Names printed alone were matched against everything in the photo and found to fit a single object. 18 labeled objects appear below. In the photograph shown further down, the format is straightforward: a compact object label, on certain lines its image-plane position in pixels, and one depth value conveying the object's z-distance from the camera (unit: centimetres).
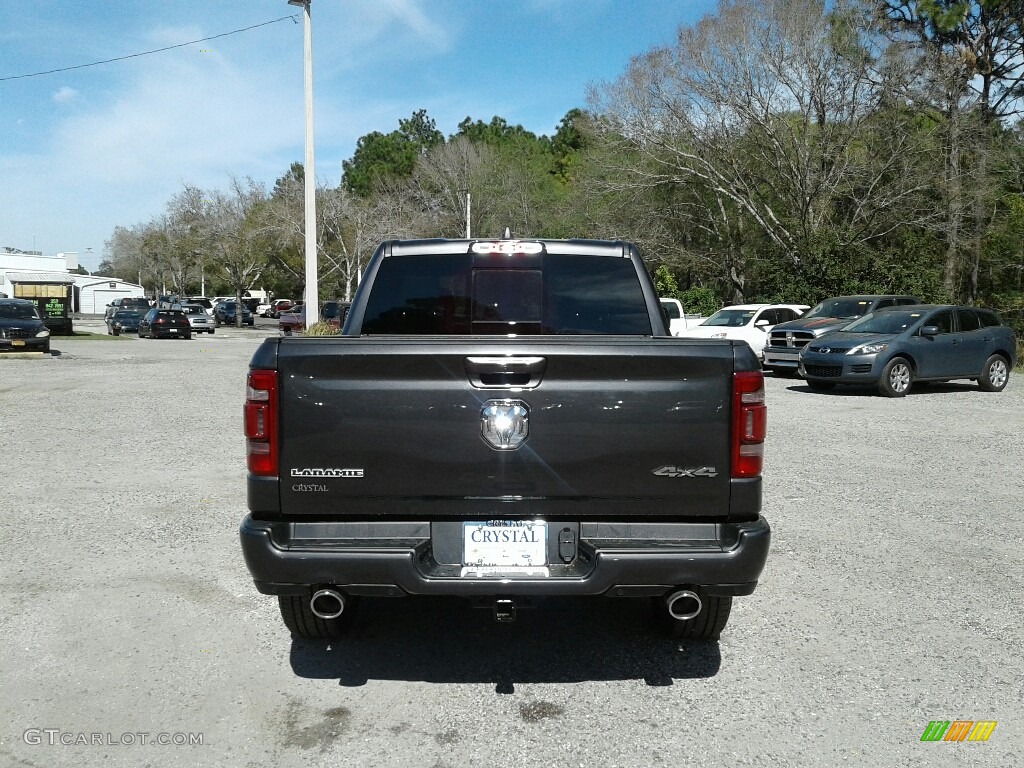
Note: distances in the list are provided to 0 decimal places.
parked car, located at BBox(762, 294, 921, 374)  1961
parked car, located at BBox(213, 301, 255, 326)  5800
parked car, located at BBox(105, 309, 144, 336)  4409
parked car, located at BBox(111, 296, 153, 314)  4957
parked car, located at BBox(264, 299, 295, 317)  6896
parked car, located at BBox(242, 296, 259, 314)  6633
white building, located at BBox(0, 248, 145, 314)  8200
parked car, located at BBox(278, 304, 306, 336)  4582
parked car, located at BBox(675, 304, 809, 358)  2202
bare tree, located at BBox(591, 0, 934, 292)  3017
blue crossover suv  1569
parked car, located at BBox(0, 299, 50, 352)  2531
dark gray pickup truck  349
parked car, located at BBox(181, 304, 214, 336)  4481
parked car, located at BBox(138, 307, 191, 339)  3953
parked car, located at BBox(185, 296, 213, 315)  6408
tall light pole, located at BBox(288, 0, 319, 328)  2517
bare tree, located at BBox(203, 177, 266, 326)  5523
